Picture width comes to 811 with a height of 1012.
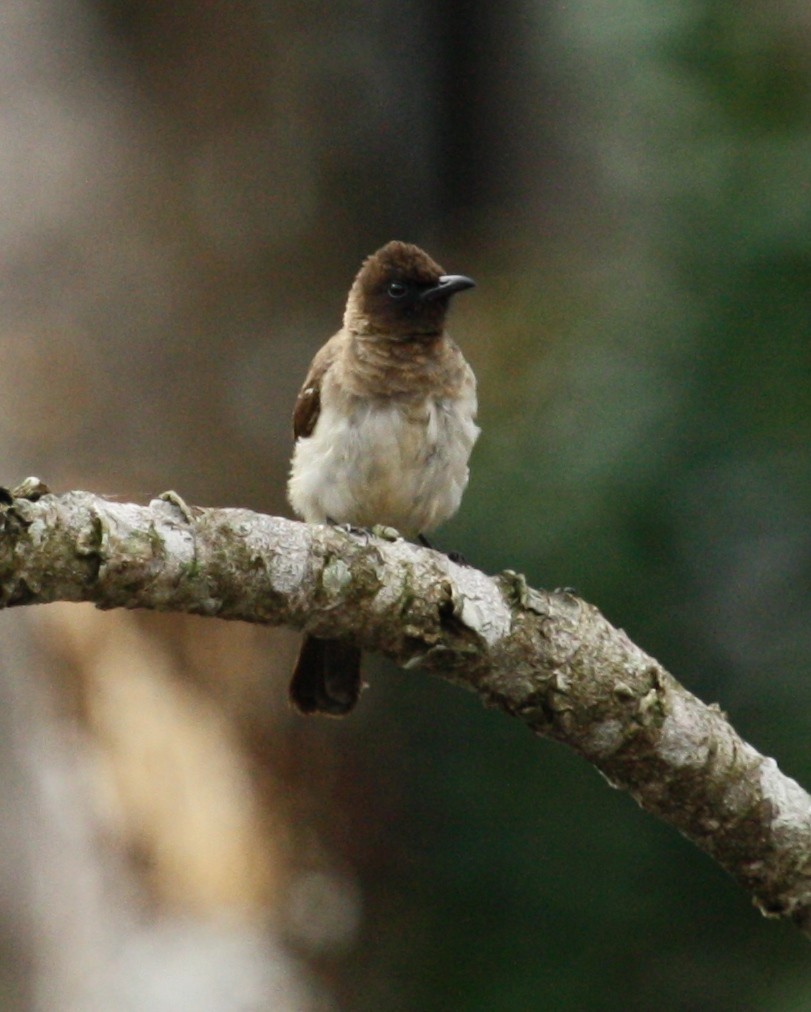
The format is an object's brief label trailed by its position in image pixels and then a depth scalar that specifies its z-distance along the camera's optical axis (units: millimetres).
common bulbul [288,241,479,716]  9453
